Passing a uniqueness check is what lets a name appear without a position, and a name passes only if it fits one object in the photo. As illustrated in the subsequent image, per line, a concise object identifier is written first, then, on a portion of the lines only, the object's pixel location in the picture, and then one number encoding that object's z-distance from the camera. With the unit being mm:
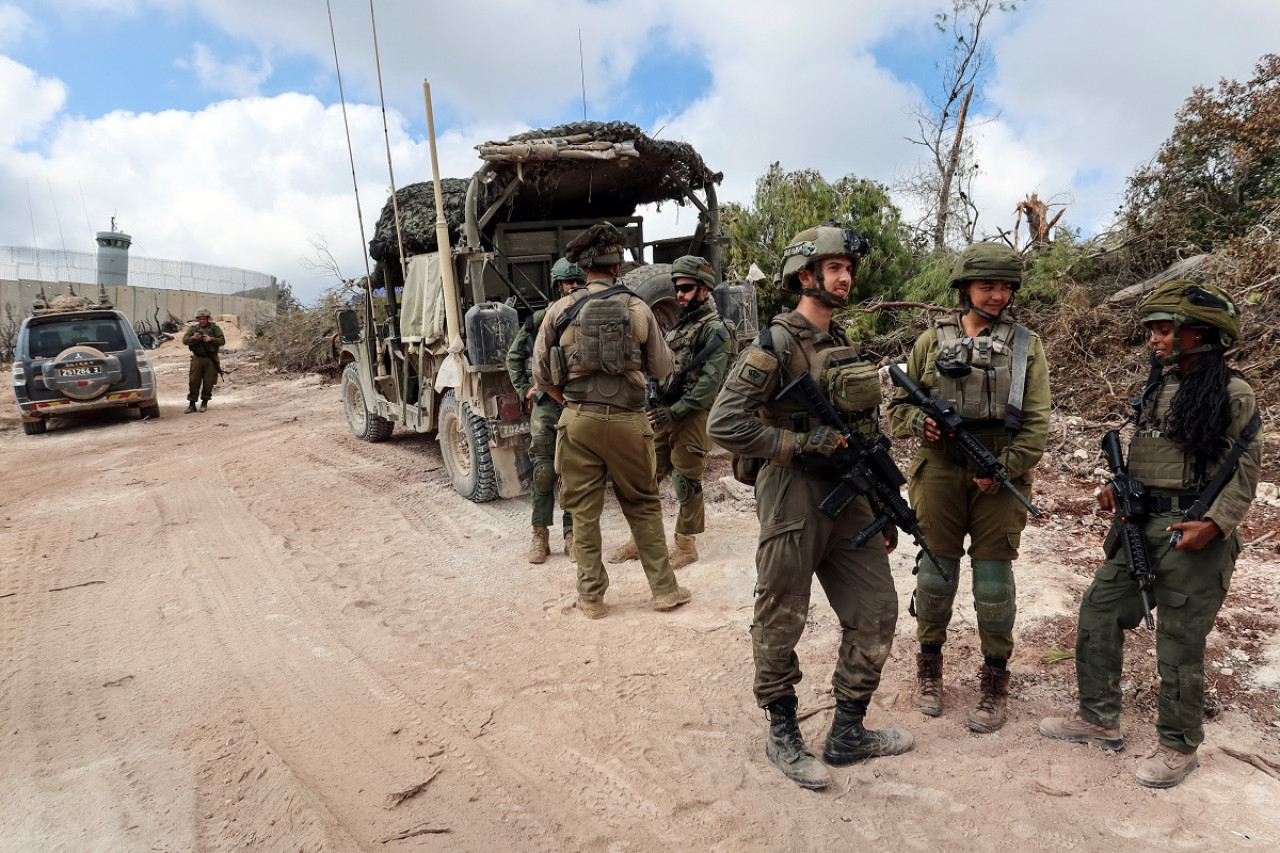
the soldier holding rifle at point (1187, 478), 2471
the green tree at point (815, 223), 10250
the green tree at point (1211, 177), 8977
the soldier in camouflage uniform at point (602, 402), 4020
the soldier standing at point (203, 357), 12219
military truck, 5965
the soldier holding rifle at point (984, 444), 2887
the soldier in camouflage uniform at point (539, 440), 5184
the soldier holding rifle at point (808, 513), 2607
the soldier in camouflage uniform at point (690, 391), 4652
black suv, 11258
